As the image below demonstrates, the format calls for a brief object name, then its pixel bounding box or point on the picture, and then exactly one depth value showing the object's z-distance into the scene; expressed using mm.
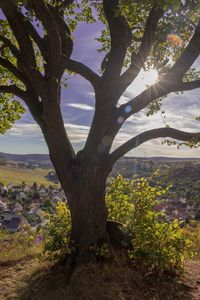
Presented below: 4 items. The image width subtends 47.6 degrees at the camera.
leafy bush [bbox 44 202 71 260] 4729
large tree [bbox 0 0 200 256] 4506
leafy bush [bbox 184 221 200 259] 6122
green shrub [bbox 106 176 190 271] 4289
